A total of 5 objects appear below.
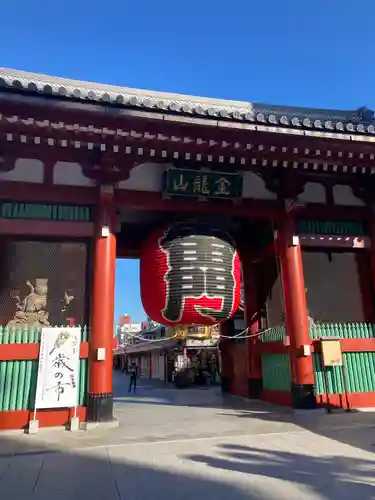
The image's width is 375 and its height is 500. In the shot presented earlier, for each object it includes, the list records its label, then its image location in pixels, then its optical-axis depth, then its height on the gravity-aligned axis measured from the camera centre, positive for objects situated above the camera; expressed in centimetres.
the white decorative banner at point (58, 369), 705 -1
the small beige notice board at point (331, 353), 818 +18
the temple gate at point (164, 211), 707 +330
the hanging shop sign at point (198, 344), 2588 +134
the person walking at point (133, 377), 2083 -54
